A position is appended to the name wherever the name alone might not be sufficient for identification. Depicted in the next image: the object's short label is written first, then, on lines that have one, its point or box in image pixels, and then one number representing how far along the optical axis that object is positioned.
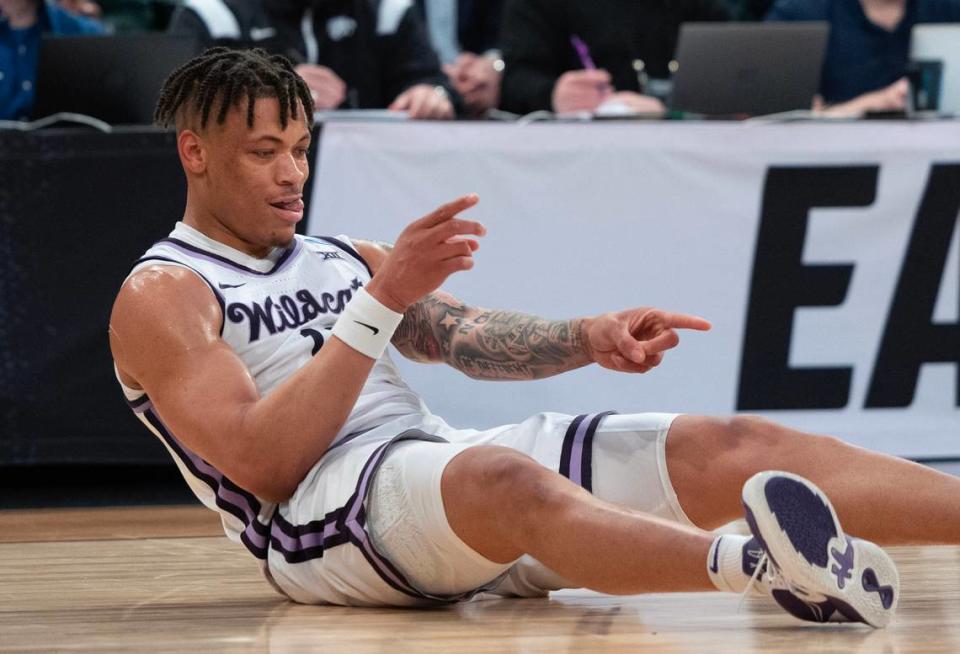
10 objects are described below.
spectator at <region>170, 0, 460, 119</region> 10.76
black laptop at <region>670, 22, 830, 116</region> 9.05
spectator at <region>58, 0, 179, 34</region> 13.46
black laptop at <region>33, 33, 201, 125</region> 8.75
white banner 8.67
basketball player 4.31
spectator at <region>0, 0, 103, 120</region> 10.41
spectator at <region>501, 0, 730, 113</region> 10.92
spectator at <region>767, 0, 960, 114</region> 11.05
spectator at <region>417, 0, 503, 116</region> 12.67
